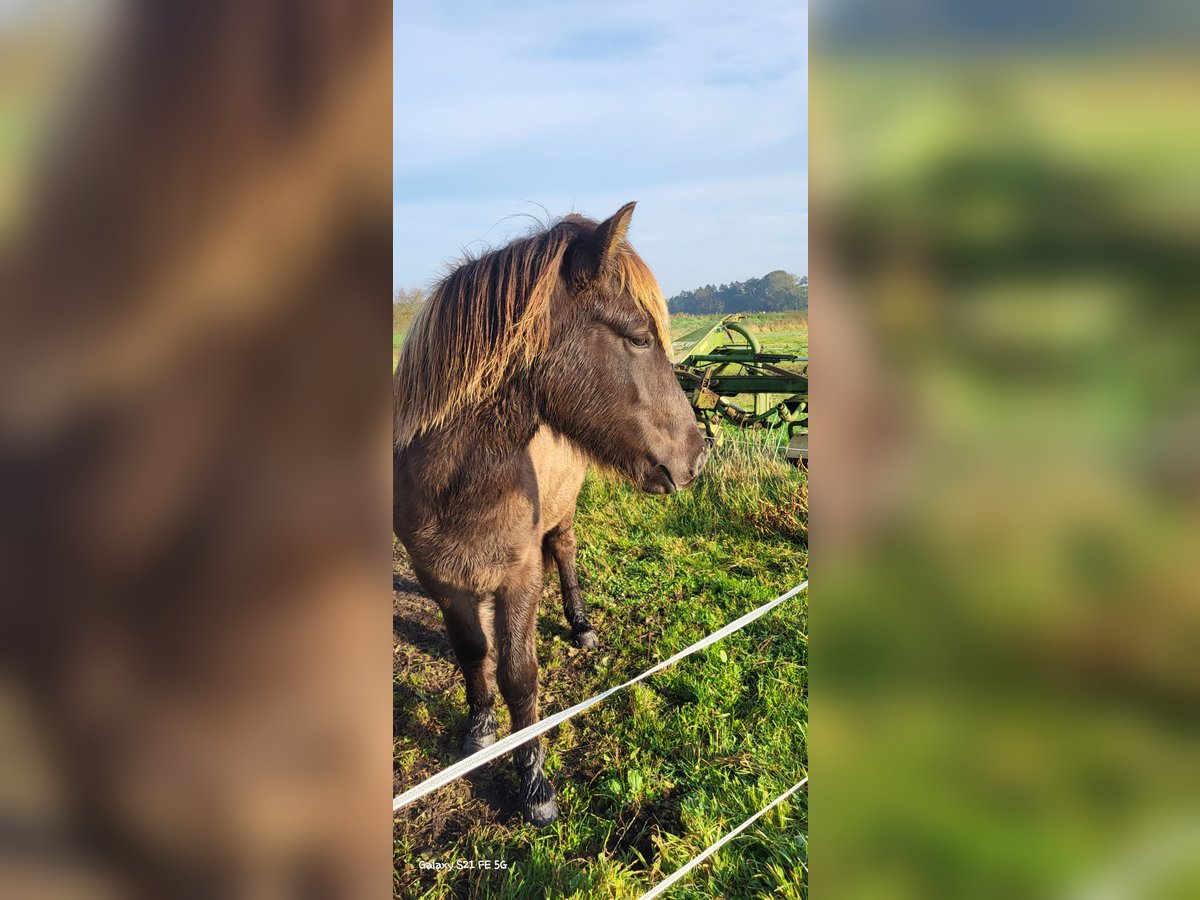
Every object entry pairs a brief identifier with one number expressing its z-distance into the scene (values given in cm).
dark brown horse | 168
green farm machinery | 359
